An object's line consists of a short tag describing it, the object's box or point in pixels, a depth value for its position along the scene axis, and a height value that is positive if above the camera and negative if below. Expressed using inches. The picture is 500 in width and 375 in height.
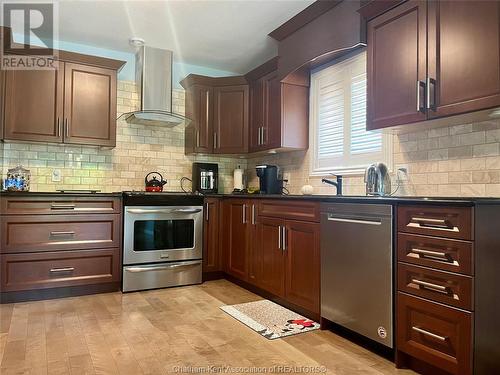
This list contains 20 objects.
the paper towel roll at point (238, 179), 183.0 +6.4
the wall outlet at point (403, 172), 107.7 +6.1
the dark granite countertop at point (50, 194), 125.3 -1.1
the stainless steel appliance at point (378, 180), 107.4 +3.7
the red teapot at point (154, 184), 165.9 +3.4
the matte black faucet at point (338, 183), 126.0 +3.1
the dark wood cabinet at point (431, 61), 76.2 +31.0
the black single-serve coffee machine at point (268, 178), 159.0 +6.1
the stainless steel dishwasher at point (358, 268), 82.4 -18.4
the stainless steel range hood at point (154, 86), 162.2 +47.3
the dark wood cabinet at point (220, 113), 175.9 +37.9
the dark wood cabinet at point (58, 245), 126.9 -19.7
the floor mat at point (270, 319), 100.1 -37.8
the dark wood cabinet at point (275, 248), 107.3 -19.4
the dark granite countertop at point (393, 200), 67.3 -1.5
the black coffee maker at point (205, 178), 176.4 +6.6
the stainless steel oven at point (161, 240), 142.8 -19.6
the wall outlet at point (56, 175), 154.3 +6.7
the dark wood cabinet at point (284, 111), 149.4 +33.7
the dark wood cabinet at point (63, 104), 139.3 +34.3
